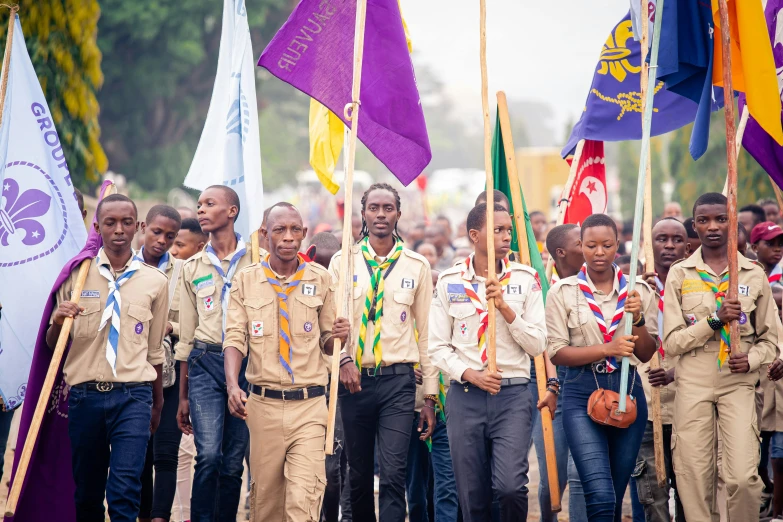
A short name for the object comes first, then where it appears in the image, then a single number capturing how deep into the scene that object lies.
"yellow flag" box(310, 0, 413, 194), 18.89
